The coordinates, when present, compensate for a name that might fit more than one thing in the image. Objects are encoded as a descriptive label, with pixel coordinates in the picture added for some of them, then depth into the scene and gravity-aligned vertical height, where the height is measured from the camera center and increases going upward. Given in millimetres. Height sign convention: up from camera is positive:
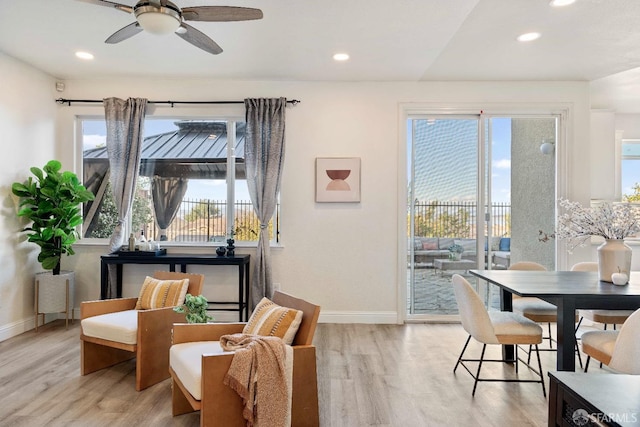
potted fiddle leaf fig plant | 4098 -30
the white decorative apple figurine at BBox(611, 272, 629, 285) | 2725 -407
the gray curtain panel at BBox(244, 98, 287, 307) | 4523 +646
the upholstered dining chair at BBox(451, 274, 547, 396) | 2662 -734
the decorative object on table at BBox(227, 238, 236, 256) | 4512 -342
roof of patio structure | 4828 +770
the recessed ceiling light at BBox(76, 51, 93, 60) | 3959 +1590
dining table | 2412 -471
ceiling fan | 2318 +1217
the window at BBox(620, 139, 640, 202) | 5840 +735
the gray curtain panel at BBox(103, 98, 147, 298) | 4582 +767
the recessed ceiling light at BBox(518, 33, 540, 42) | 3461 +1566
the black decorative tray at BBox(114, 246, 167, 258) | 4387 -398
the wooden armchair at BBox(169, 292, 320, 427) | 1952 -830
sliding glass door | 4730 +230
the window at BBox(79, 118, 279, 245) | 4820 +388
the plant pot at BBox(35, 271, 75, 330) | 4234 -805
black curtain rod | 4676 +1327
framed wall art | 4660 +438
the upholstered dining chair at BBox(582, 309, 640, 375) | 2135 -705
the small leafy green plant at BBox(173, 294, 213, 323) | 2605 -605
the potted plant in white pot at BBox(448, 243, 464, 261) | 4770 -403
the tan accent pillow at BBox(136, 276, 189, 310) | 3189 -615
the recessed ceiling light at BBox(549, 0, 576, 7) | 2908 +1553
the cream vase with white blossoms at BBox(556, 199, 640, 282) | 2873 -83
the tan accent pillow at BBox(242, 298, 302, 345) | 2225 -593
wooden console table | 4324 -476
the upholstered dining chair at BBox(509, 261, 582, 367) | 3266 -750
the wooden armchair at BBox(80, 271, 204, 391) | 2811 -897
